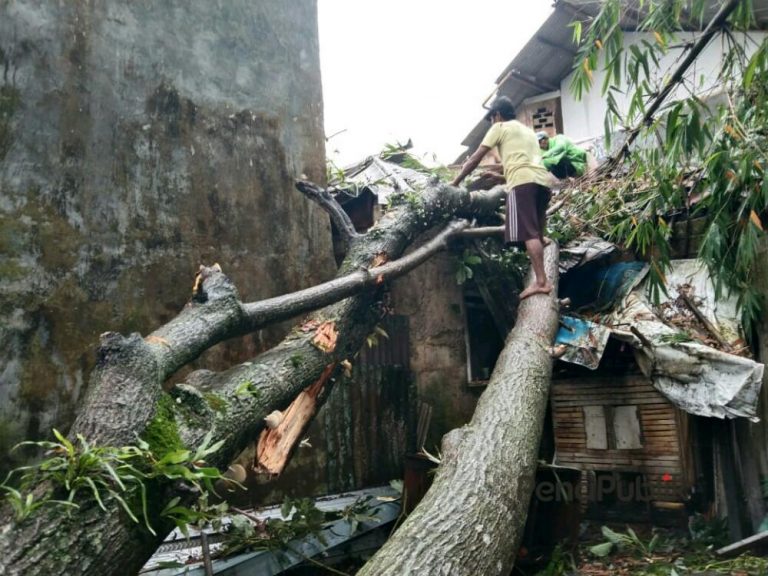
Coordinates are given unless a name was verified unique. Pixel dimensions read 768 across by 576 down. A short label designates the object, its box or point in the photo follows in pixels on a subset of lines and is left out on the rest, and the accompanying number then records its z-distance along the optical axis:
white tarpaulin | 4.79
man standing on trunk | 5.64
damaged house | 5.02
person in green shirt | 8.45
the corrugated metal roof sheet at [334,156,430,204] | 6.10
